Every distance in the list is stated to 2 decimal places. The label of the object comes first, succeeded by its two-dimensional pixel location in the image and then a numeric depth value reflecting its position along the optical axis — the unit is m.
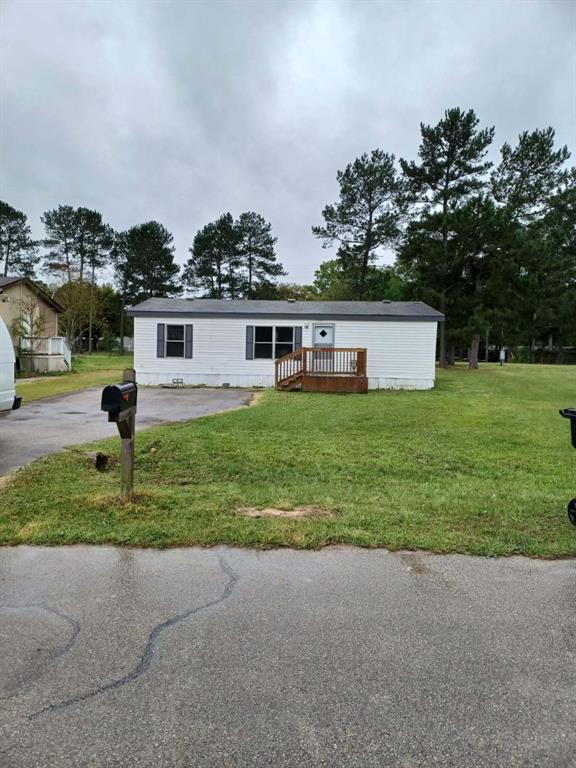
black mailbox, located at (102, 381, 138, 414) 3.84
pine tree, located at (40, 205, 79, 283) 48.78
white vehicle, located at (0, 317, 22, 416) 6.85
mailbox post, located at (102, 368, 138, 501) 3.86
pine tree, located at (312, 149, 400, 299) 35.50
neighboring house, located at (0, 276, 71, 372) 20.72
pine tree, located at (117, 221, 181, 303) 48.16
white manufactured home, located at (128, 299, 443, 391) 17.02
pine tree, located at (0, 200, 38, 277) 48.94
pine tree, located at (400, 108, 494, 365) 27.88
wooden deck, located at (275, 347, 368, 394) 15.41
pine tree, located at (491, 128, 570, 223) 31.83
